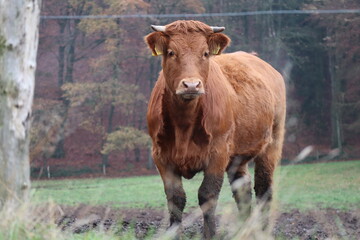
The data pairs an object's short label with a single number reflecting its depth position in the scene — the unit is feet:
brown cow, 42.88
